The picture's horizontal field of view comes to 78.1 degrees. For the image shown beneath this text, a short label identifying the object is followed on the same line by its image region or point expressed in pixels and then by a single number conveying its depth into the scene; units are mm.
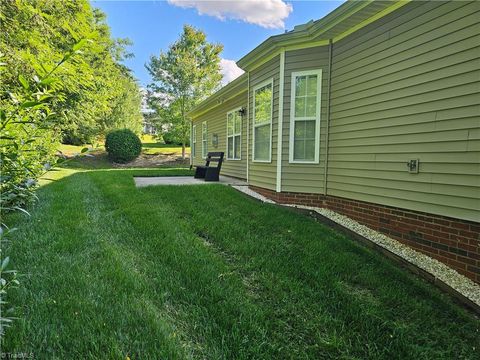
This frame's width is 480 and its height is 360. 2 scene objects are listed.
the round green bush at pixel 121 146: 17297
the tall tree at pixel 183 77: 19719
